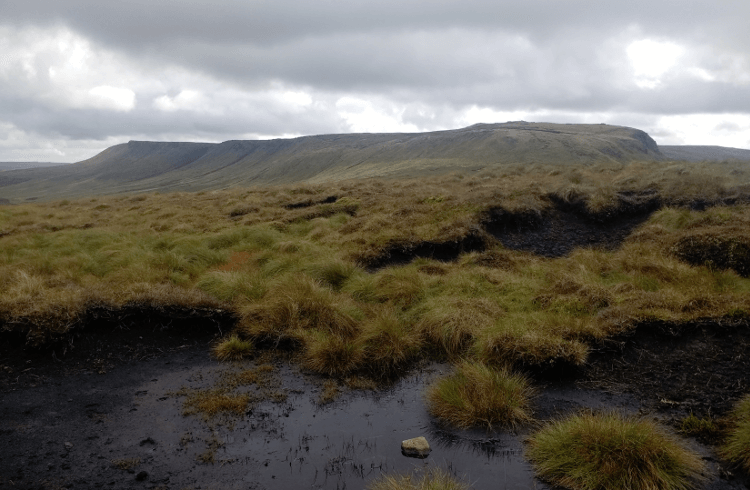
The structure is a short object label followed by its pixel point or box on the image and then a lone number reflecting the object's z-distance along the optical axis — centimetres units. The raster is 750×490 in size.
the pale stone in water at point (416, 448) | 707
